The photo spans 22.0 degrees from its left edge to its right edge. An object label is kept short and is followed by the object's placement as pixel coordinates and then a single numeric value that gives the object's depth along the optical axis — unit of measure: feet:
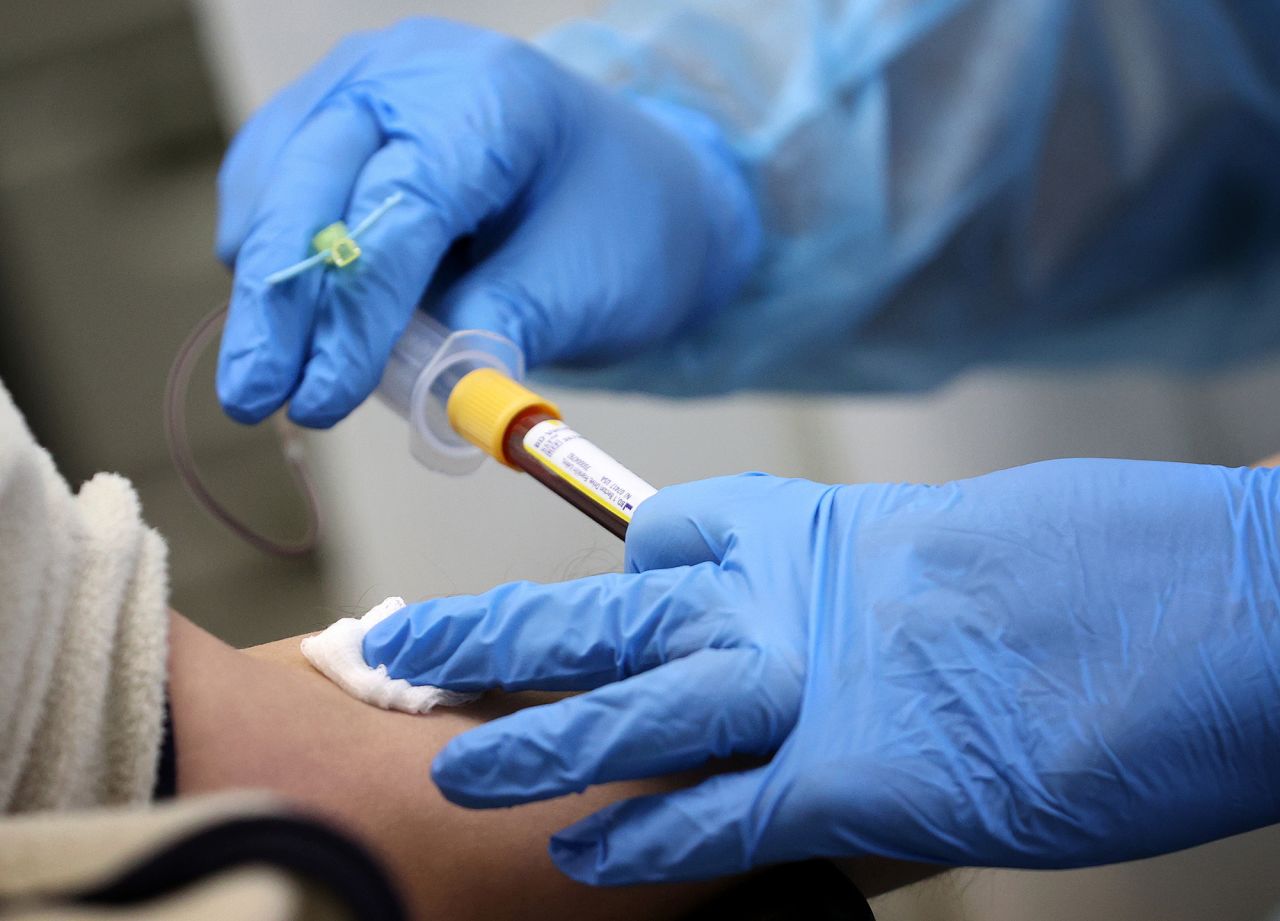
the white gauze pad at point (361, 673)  2.26
